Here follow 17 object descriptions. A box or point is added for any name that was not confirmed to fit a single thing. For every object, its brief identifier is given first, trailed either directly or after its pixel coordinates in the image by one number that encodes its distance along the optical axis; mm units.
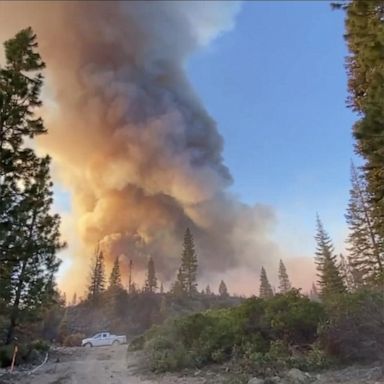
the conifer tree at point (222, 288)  100950
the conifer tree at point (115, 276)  73725
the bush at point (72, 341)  35319
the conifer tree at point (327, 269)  41688
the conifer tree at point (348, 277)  63875
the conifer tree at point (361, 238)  33147
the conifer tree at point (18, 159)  13008
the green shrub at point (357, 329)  11350
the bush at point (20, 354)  16406
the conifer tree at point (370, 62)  8664
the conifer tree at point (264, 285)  84638
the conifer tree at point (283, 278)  92431
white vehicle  33625
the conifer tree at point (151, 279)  86850
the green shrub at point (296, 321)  14242
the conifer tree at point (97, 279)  71438
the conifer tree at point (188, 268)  75438
